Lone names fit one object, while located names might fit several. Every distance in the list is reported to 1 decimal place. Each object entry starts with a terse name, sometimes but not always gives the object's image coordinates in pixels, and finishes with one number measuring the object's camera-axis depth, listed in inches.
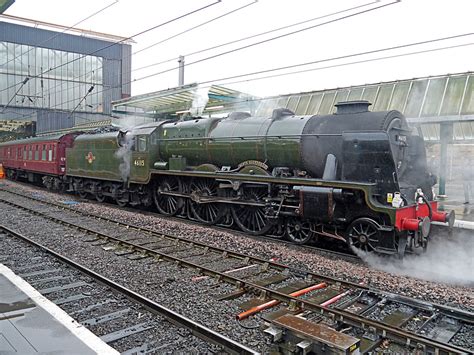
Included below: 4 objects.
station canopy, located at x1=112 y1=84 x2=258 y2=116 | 619.9
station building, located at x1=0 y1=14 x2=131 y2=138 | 1596.9
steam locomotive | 288.8
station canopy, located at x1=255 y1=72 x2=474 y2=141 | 477.4
